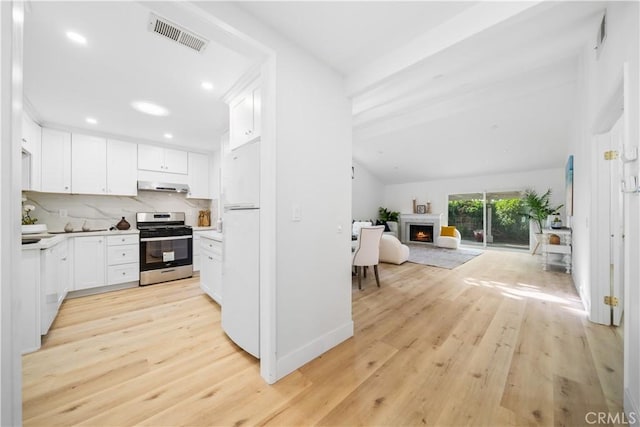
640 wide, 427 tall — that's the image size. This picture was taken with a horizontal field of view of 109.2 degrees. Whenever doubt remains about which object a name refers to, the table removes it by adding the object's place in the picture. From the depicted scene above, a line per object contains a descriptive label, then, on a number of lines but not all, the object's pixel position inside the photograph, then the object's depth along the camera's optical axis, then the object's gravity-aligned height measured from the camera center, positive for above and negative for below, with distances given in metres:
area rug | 5.13 -1.12
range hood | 3.94 +0.48
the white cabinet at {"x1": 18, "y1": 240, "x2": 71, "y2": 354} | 1.93 -0.74
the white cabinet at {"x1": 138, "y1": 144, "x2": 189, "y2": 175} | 3.98 +0.99
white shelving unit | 4.24 -0.61
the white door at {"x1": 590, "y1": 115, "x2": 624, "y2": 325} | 2.32 -0.19
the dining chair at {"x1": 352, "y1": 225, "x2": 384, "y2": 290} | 3.53 -0.57
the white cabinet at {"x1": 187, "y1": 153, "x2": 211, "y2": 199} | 4.50 +0.74
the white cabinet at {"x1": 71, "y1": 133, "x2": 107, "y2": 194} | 3.42 +0.76
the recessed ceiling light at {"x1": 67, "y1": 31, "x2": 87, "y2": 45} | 1.66 +1.31
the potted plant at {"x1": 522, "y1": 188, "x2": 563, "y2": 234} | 5.74 +0.19
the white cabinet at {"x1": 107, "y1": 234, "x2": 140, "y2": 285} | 3.38 -0.70
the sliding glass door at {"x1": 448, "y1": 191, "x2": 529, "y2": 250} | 6.88 -0.18
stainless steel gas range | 3.61 -0.62
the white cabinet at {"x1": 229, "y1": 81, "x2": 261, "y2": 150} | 1.90 +0.88
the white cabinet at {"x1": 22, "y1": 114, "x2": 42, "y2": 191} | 2.87 +0.75
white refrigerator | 1.78 -0.31
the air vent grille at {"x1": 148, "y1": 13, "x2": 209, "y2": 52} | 1.53 +1.29
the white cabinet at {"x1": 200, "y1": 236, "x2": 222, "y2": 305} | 2.77 -0.71
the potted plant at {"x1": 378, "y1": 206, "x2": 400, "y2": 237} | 8.94 -0.27
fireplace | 8.13 -0.54
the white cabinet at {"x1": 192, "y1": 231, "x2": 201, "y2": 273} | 4.11 -0.69
